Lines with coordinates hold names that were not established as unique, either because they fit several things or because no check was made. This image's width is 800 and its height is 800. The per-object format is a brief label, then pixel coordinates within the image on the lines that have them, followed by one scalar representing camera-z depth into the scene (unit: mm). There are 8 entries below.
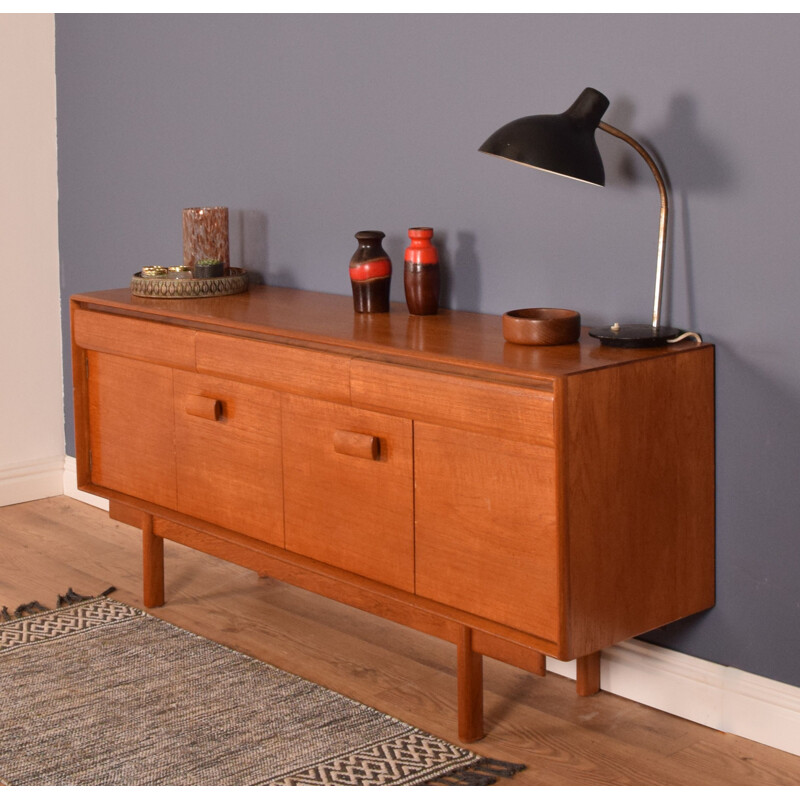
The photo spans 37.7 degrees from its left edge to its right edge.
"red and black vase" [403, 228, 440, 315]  2648
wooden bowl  2271
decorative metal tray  3070
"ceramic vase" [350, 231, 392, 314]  2746
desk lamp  2203
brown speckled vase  3236
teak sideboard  2135
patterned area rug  2266
